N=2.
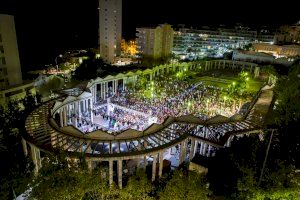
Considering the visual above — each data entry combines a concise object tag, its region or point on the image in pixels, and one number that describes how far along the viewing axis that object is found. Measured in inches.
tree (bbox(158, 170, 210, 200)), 458.9
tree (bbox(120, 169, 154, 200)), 493.7
